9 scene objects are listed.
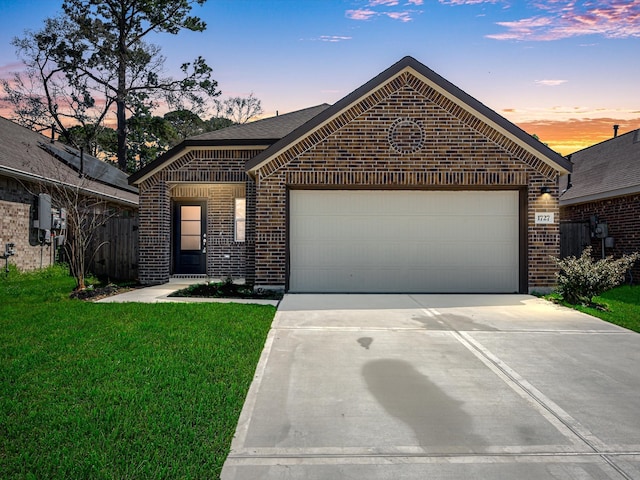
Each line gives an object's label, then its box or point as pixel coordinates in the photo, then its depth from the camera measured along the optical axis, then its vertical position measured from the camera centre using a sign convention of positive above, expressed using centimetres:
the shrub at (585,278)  876 -74
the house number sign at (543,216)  1010 +60
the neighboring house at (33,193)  1149 +149
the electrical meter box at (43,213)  1246 +83
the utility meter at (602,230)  1274 +34
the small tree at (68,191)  1197 +151
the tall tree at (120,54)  2444 +1085
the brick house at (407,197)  995 +107
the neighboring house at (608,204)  1223 +119
